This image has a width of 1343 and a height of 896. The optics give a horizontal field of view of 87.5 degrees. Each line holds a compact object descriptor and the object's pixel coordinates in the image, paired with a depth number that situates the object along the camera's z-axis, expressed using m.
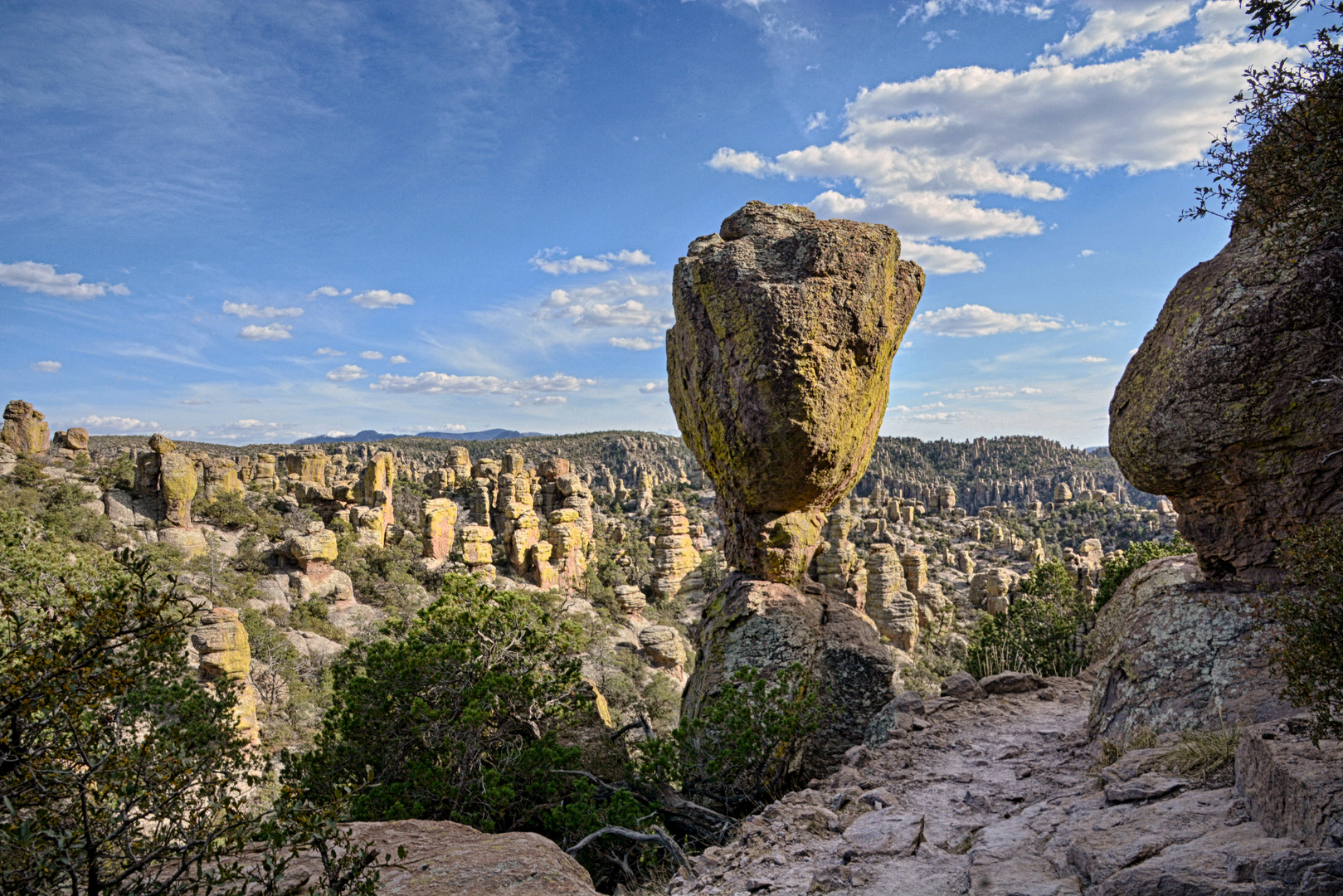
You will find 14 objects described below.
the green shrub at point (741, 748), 7.53
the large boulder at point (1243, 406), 6.12
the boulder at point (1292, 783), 3.10
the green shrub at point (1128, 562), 15.98
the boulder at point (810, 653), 8.98
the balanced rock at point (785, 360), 9.48
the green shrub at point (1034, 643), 12.73
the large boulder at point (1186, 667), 6.04
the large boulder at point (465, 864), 4.42
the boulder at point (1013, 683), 10.13
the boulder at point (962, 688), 9.88
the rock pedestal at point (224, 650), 17.91
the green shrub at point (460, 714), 7.39
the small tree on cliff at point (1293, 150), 4.07
